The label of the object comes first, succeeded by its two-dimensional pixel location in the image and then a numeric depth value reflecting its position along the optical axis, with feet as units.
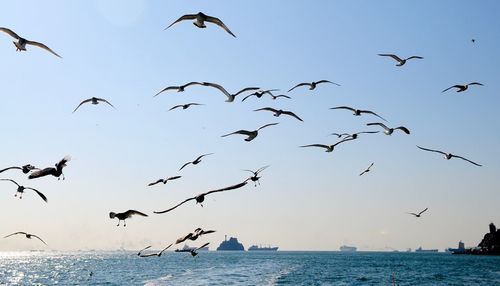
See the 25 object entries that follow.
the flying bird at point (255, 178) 62.82
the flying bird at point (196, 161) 82.72
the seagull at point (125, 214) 50.49
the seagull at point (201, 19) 54.75
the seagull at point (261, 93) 80.13
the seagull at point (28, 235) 92.07
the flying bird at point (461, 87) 87.81
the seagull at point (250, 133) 71.70
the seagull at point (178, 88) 77.01
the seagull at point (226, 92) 71.36
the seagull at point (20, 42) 58.00
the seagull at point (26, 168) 63.88
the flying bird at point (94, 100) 83.10
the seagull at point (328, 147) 85.30
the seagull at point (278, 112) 78.38
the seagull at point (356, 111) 89.97
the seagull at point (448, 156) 87.86
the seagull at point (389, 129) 85.55
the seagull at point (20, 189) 60.57
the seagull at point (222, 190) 39.86
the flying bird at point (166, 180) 78.00
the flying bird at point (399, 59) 90.06
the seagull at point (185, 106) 84.43
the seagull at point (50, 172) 51.35
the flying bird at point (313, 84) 88.99
